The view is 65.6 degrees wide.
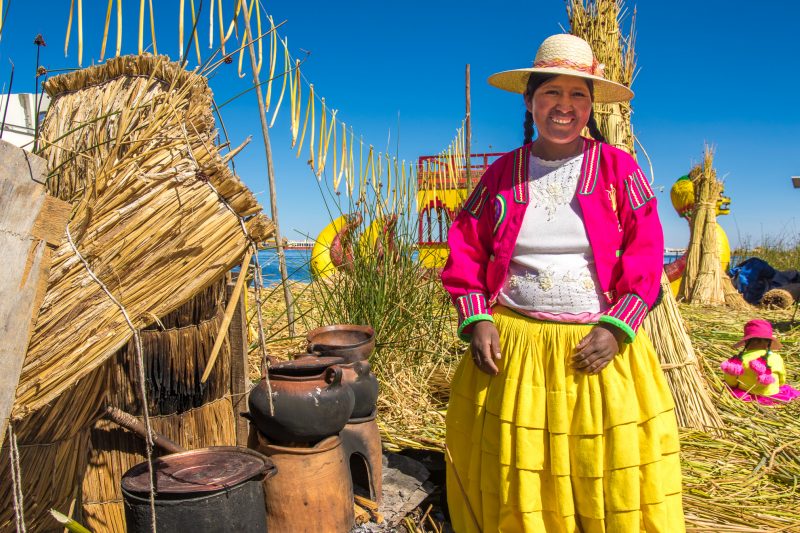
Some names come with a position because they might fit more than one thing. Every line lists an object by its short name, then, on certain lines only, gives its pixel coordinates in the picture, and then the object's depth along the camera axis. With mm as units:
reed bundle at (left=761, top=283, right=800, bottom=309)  8227
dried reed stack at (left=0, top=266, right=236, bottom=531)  2062
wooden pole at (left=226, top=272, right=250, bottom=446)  2662
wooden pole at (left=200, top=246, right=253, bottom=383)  1554
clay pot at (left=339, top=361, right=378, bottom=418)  2639
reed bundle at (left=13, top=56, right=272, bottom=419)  1543
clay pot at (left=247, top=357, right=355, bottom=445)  2158
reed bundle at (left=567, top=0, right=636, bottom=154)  3523
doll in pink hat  4062
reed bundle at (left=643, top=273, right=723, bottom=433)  3609
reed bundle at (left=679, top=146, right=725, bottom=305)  8117
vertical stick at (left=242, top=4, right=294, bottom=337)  4215
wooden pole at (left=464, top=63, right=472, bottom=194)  5842
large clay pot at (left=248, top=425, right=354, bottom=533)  2201
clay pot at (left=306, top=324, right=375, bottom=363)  2842
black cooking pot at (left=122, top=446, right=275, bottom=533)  1758
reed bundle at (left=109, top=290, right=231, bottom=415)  2229
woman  1984
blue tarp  9180
